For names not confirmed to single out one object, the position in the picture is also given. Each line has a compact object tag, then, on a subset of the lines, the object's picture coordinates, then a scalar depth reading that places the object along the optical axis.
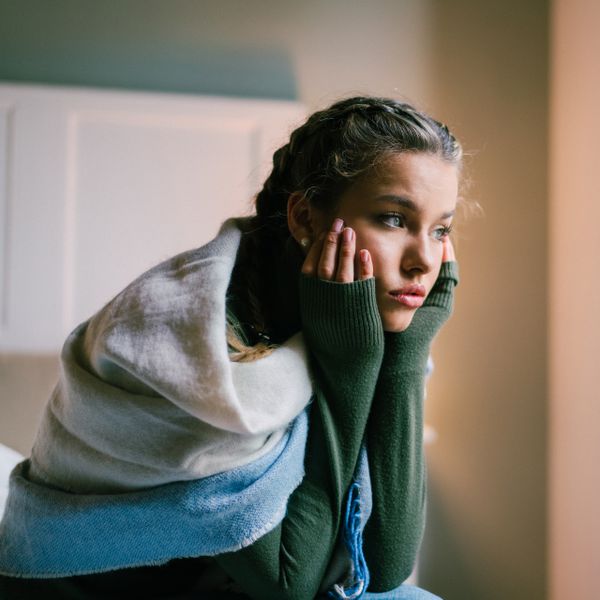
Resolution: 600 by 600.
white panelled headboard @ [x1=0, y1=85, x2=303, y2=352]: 1.75
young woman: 0.68
